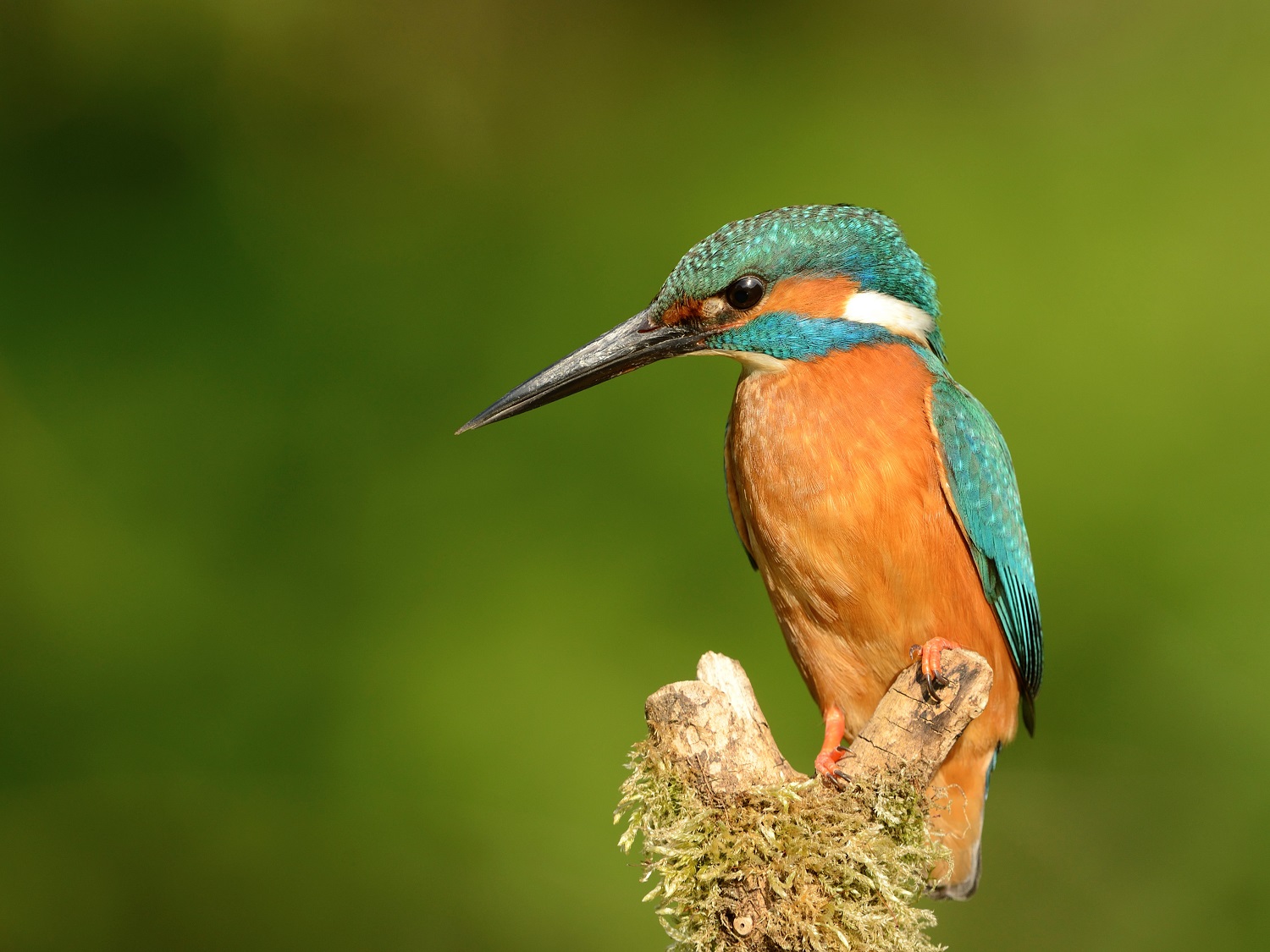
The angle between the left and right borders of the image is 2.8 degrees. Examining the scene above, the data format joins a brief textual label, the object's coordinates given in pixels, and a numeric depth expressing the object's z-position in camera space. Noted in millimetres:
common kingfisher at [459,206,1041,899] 4472
